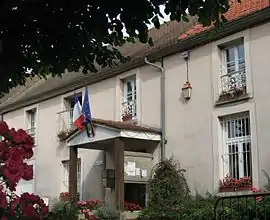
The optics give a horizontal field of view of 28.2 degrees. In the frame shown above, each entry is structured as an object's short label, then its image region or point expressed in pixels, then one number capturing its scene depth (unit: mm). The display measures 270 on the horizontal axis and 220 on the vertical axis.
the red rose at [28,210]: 4589
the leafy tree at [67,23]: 6191
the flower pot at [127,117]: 16844
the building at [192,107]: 13180
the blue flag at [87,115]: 15823
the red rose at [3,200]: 4394
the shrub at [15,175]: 4457
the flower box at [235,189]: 12859
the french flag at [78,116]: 16156
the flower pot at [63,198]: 17931
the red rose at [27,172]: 4561
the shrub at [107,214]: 14266
